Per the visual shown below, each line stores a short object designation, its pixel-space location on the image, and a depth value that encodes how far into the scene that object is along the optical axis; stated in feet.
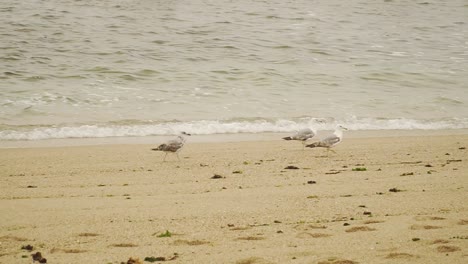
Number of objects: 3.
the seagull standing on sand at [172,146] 62.59
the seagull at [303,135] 69.72
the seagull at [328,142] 66.69
